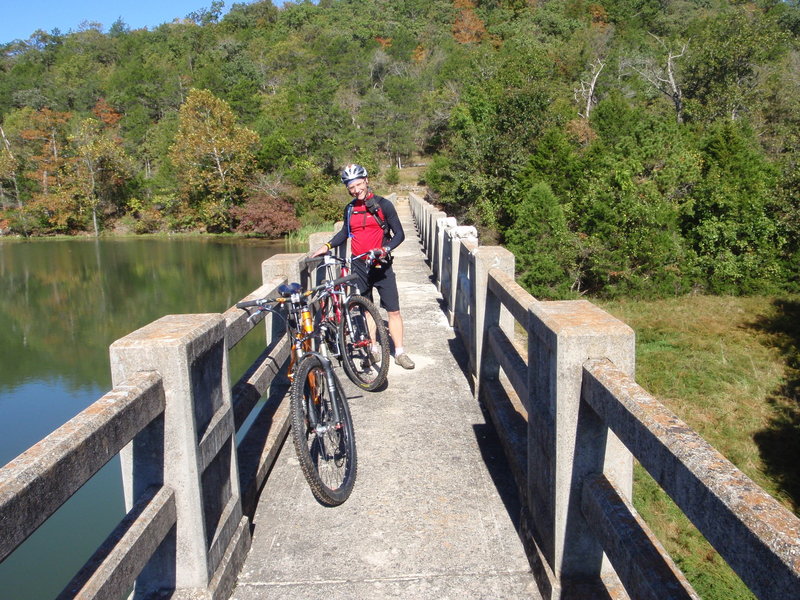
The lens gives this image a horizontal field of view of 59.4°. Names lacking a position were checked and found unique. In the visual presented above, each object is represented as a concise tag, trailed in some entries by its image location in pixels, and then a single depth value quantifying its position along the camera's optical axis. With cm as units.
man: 607
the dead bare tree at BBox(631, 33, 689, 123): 3778
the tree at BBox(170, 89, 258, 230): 4338
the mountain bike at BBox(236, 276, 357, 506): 389
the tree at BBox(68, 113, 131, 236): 4750
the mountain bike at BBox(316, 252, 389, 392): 562
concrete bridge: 177
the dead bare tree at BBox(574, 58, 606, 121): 4241
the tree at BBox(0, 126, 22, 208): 4809
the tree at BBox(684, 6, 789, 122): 3556
